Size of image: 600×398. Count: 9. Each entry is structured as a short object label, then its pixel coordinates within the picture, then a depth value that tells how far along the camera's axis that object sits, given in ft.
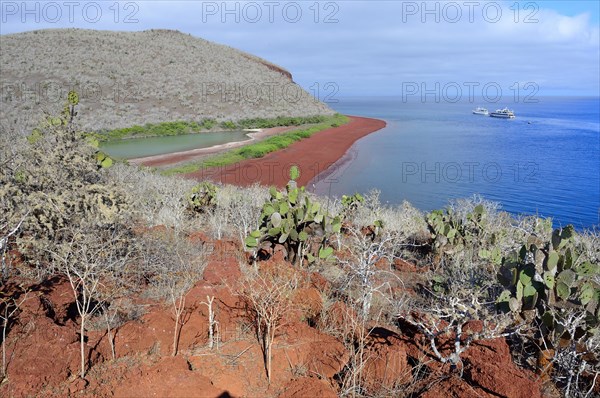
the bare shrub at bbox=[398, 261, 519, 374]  13.14
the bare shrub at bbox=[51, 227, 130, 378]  18.13
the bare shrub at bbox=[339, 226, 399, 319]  16.88
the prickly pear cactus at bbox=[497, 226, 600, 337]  15.14
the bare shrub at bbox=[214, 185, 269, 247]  32.89
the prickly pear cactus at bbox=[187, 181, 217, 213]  36.46
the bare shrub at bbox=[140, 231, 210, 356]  18.86
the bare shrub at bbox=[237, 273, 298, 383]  13.85
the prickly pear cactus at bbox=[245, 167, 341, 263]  23.32
